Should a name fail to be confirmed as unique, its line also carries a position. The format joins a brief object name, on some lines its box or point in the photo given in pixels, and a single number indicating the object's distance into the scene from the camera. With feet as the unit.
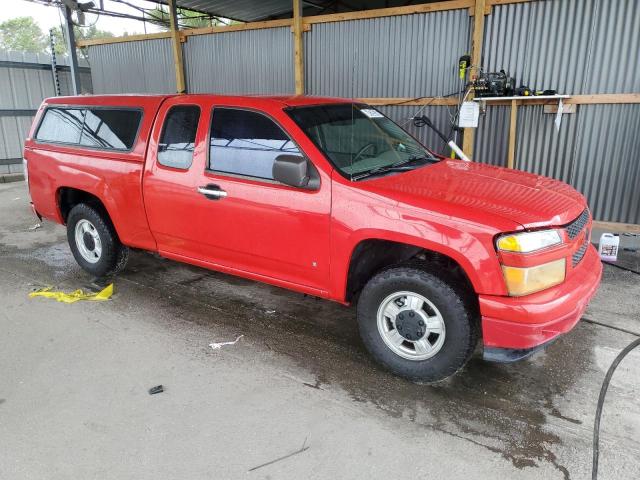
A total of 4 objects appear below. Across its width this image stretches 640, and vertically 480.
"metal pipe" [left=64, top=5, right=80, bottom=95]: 32.42
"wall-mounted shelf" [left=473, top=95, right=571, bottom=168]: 20.20
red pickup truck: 9.20
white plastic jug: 18.07
